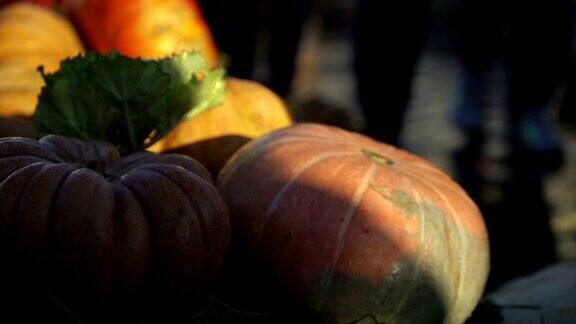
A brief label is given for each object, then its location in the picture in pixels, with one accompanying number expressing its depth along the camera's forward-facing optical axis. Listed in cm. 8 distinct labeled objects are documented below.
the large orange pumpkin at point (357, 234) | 183
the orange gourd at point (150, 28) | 336
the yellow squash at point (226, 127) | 258
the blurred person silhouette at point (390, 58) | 388
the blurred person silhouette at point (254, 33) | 480
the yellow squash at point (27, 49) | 268
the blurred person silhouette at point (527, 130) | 373
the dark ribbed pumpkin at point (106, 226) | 151
